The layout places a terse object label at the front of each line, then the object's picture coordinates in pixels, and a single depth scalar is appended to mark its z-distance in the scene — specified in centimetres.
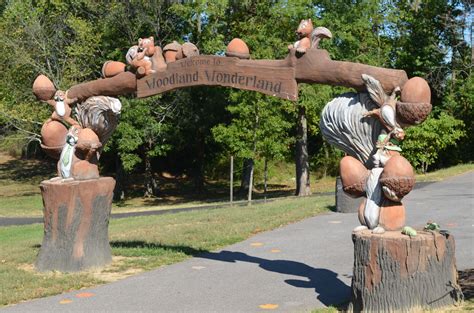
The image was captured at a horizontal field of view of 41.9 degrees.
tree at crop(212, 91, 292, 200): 2169
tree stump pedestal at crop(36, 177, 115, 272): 866
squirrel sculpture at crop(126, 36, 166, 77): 820
